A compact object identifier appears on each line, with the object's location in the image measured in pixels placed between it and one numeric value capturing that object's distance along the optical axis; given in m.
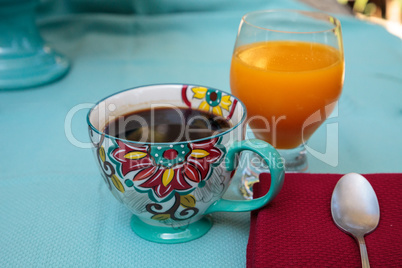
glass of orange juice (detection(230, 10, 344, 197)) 0.56
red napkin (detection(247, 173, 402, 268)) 0.41
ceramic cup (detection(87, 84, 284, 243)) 0.42
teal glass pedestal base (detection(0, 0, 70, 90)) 0.92
